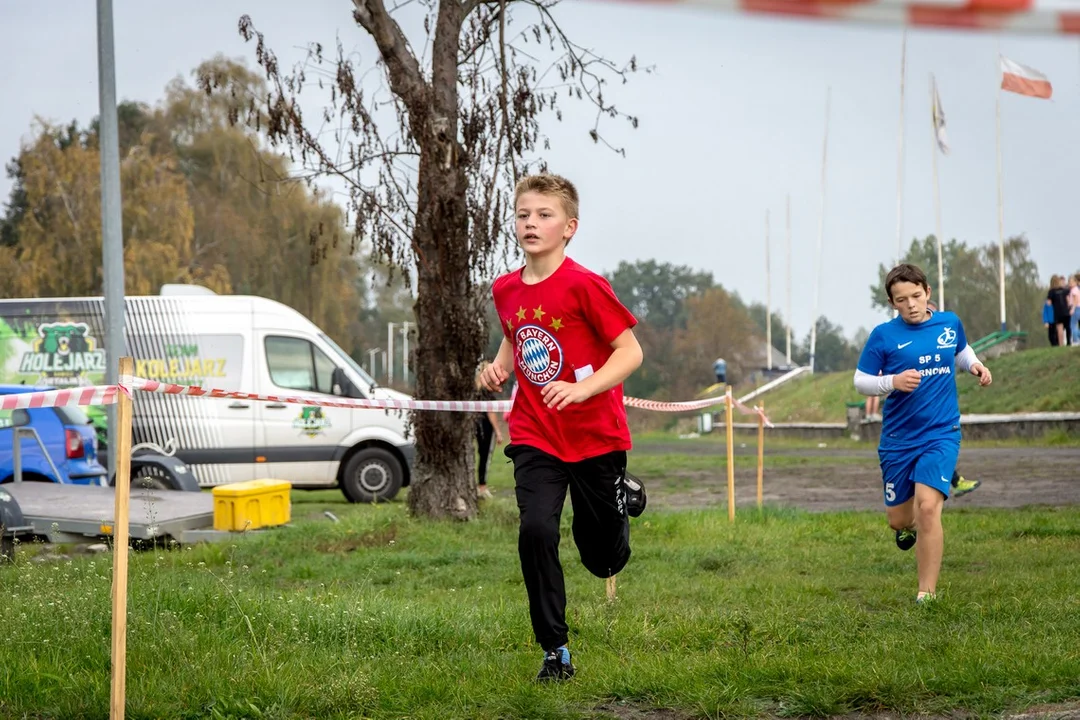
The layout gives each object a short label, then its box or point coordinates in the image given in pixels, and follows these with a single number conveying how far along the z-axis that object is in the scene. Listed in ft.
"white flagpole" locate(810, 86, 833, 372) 187.11
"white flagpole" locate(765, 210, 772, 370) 237.66
